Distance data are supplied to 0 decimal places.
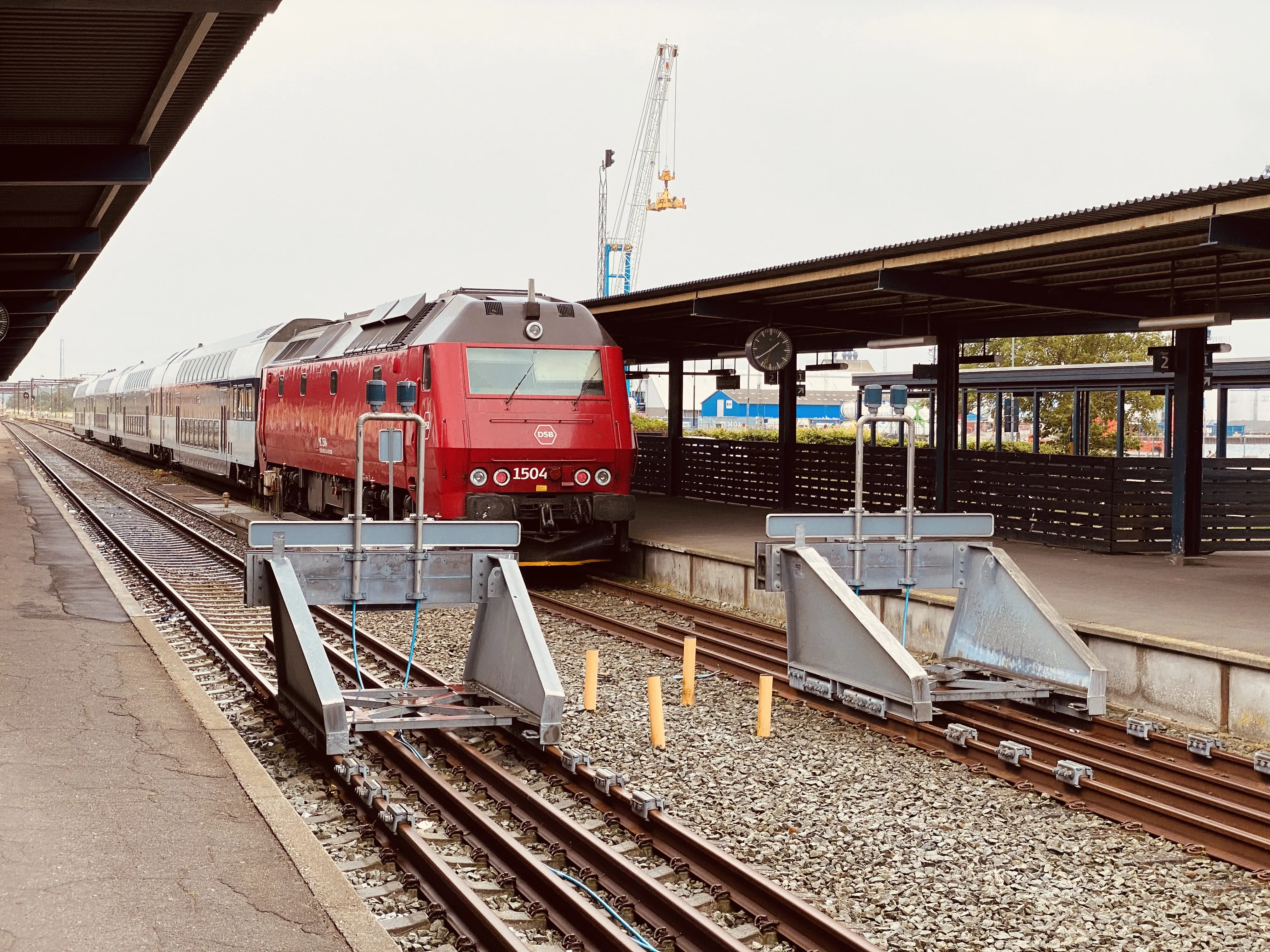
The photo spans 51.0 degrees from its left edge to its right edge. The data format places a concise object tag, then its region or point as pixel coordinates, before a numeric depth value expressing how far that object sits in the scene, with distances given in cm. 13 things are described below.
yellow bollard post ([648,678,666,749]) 817
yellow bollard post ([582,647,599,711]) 905
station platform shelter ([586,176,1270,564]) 1067
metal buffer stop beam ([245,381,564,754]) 764
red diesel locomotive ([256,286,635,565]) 1392
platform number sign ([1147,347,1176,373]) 1452
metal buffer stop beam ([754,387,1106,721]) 877
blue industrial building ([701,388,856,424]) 8256
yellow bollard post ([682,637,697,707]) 954
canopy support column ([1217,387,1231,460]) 1938
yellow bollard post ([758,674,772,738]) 844
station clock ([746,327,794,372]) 1812
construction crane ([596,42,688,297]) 9050
